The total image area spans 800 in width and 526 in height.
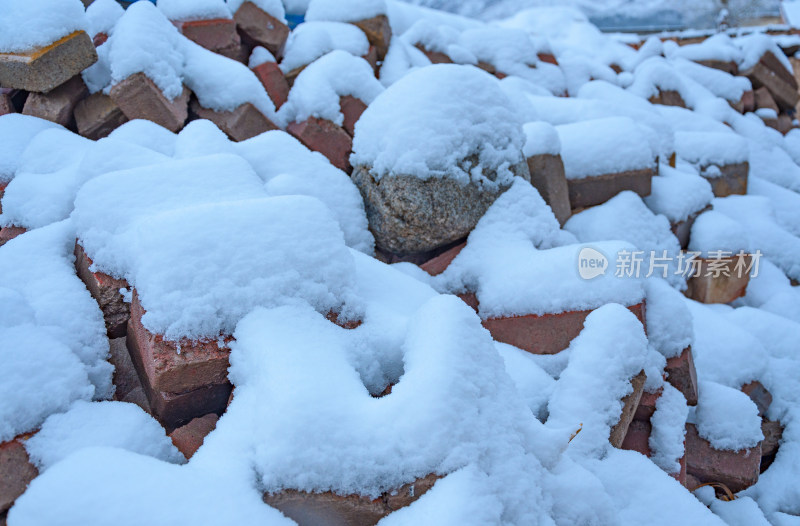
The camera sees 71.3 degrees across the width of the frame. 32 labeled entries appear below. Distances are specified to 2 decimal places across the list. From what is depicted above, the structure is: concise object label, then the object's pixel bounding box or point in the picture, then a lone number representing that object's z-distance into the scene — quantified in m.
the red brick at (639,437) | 1.69
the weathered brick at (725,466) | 1.82
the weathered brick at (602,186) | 2.54
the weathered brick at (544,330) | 1.75
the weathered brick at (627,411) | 1.56
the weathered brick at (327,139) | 2.36
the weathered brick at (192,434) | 1.21
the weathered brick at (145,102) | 2.18
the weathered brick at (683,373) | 1.80
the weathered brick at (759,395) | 2.10
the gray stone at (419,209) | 1.89
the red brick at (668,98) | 4.36
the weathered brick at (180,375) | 1.23
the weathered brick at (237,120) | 2.38
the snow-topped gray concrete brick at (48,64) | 2.10
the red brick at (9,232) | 1.75
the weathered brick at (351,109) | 2.46
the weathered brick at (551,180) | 2.30
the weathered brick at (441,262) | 2.03
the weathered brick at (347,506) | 1.04
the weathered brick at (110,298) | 1.42
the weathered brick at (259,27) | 2.97
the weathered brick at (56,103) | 2.21
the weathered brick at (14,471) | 1.05
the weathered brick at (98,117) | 2.22
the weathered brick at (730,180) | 3.47
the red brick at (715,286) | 2.64
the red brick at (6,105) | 2.23
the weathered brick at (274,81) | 2.74
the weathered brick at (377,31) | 3.35
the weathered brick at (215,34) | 2.75
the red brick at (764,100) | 5.29
